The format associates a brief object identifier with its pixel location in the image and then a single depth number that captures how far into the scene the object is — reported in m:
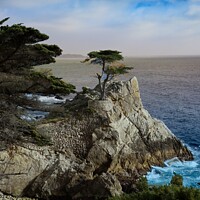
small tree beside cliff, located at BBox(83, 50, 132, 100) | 21.41
